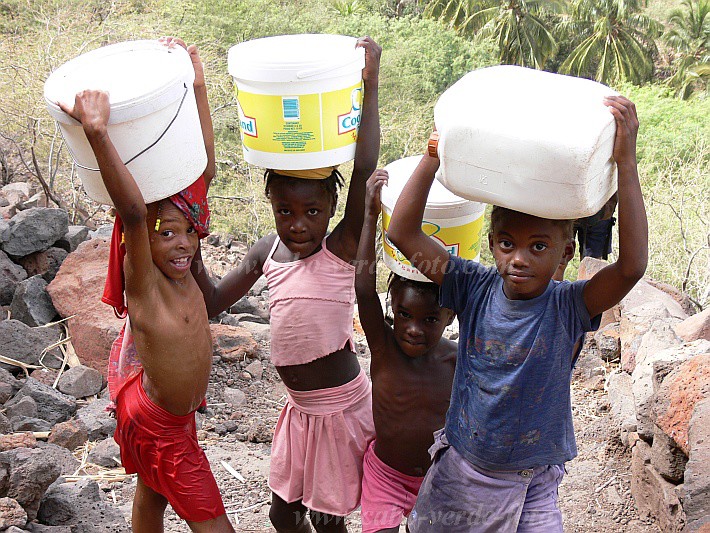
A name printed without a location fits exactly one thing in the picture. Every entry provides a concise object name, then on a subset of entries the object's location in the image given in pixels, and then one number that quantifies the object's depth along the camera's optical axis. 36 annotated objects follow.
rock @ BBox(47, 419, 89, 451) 3.69
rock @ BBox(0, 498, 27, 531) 2.62
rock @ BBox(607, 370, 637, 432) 3.81
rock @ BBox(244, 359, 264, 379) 4.68
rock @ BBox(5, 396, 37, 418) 3.85
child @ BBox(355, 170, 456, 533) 2.53
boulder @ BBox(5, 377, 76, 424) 3.97
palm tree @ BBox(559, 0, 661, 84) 24.30
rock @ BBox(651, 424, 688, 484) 3.03
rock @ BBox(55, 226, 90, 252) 5.33
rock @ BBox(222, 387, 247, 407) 4.41
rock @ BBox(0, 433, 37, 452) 3.20
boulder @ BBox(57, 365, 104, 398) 4.26
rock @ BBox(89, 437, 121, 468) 3.67
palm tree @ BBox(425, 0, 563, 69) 23.80
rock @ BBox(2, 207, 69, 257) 5.00
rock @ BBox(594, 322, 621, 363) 4.77
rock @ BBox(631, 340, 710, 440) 3.35
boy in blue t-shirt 1.99
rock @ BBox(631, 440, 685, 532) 2.99
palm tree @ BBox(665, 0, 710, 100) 23.67
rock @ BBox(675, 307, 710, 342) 4.21
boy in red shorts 2.35
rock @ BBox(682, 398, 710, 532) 2.52
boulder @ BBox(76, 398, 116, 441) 3.91
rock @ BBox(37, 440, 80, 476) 3.30
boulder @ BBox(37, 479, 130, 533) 2.98
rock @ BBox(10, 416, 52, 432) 3.76
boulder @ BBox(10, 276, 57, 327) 4.71
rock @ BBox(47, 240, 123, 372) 4.48
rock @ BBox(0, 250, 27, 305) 4.89
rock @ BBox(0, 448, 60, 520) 2.80
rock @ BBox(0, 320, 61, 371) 4.43
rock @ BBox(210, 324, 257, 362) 4.72
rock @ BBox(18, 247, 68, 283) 5.12
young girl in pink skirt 2.66
